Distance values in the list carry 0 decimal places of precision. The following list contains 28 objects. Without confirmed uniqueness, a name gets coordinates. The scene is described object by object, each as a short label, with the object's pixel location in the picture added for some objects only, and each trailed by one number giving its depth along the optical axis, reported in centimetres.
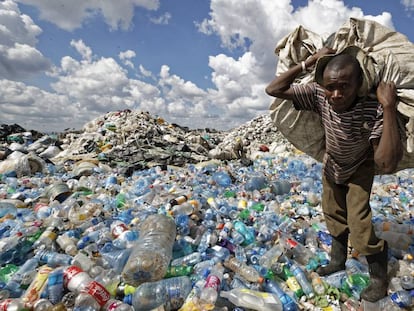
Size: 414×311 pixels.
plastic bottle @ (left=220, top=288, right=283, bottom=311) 198
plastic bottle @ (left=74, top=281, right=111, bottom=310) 189
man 172
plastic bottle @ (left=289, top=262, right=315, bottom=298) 223
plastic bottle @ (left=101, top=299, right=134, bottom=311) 191
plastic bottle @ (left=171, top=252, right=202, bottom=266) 247
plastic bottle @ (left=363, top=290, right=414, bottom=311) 204
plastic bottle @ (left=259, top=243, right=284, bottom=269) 248
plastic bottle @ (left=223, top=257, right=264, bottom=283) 228
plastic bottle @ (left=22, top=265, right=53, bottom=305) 202
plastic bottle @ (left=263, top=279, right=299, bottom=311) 206
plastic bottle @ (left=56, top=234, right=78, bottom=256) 264
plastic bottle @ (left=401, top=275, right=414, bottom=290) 219
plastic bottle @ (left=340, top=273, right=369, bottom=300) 225
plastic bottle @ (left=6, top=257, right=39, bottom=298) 217
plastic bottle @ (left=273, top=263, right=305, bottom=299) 224
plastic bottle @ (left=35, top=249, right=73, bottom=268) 246
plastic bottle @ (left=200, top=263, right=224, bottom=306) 198
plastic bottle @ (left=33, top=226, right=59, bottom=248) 273
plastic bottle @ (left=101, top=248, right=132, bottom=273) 239
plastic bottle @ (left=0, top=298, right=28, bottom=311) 189
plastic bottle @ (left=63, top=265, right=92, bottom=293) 203
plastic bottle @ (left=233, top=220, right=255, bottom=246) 292
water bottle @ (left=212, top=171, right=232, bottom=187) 545
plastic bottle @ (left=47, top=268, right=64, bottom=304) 202
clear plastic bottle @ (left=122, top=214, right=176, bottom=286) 214
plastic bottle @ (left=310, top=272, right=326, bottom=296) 223
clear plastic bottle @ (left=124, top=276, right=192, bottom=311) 200
